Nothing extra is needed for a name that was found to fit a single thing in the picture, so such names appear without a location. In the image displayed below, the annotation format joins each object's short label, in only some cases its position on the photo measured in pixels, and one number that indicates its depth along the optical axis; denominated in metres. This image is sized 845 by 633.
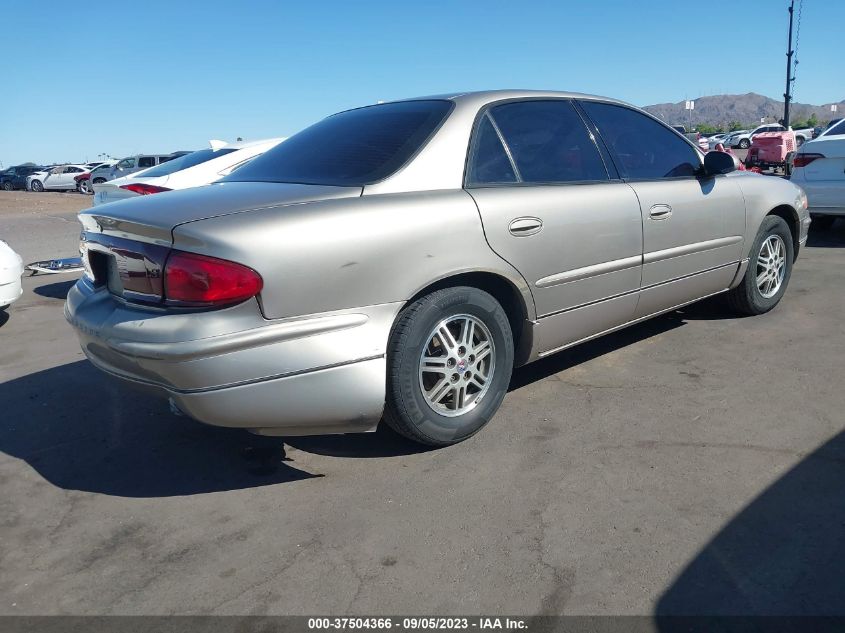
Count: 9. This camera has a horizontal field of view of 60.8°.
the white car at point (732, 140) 48.34
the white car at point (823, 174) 8.04
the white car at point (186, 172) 6.89
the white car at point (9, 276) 5.88
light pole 34.81
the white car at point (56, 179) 36.55
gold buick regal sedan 2.72
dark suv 39.53
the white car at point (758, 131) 33.30
